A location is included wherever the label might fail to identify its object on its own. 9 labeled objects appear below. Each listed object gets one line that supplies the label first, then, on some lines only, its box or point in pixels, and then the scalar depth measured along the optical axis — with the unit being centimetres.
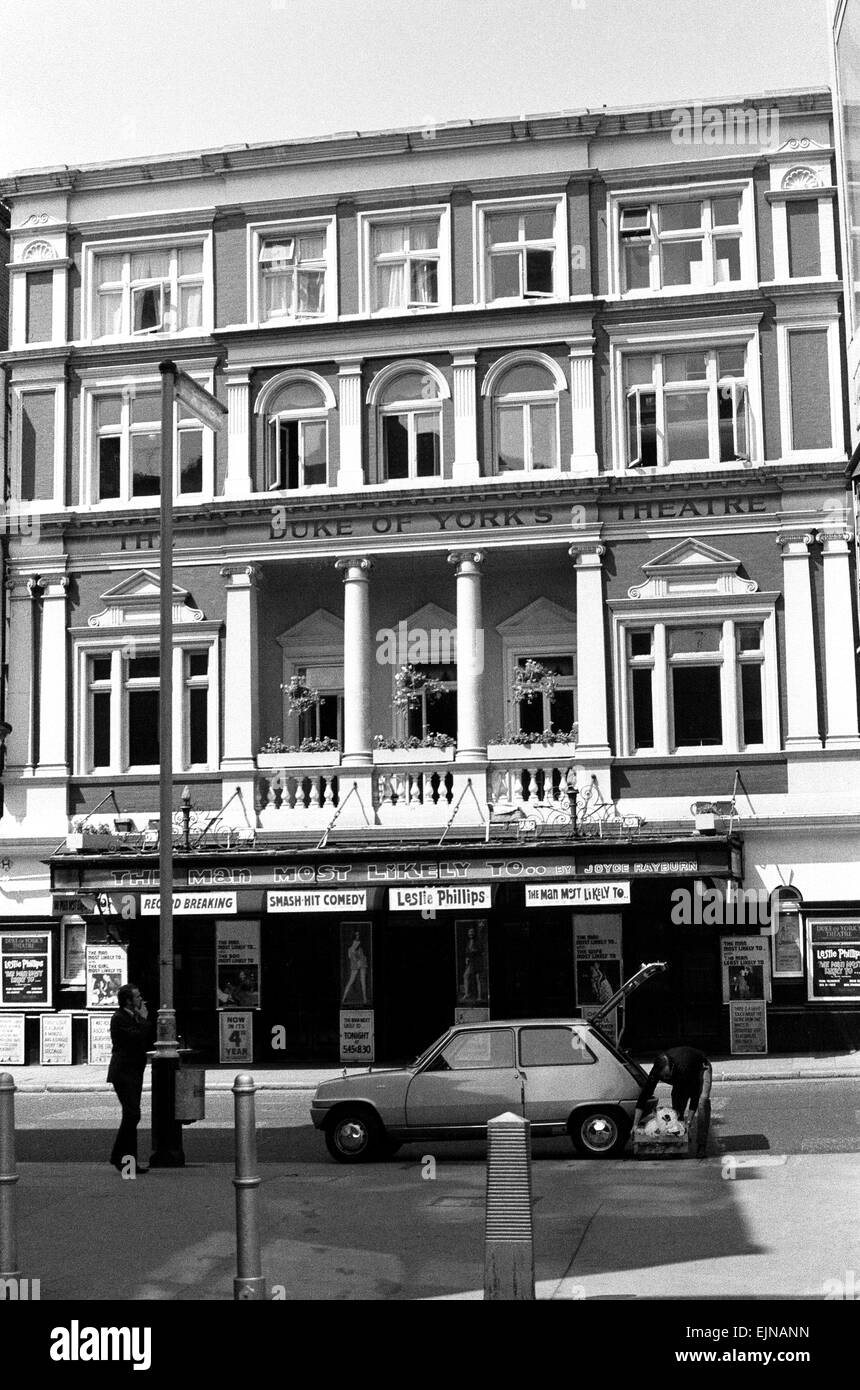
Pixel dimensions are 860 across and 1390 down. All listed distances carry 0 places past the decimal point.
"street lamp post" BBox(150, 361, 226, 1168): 1680
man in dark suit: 1706
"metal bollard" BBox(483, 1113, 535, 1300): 1013
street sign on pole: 1834
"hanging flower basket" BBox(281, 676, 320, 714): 3039
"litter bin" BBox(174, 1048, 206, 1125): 1647
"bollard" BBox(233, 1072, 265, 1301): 1040
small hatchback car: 1739
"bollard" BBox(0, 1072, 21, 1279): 1073
